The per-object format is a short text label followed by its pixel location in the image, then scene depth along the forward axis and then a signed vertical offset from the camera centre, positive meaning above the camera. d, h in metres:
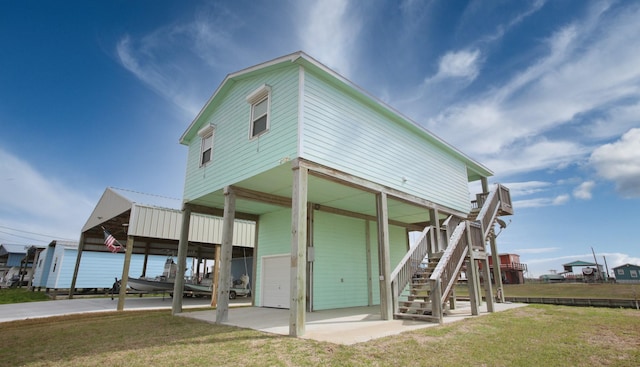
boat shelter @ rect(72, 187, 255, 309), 14.85 +2.46
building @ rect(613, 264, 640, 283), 44.58 +0.03
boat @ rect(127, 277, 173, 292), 18.08 -0.72
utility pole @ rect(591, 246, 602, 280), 45.70 +0.01
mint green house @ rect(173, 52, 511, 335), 8.35 +2.69
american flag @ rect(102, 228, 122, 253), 16.36 +1.43
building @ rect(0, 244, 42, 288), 39.12 +0.71
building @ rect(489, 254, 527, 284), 42.84 +0.50
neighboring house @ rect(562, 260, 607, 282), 45.47 +0.15
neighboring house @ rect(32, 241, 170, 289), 25.17 +0.35
